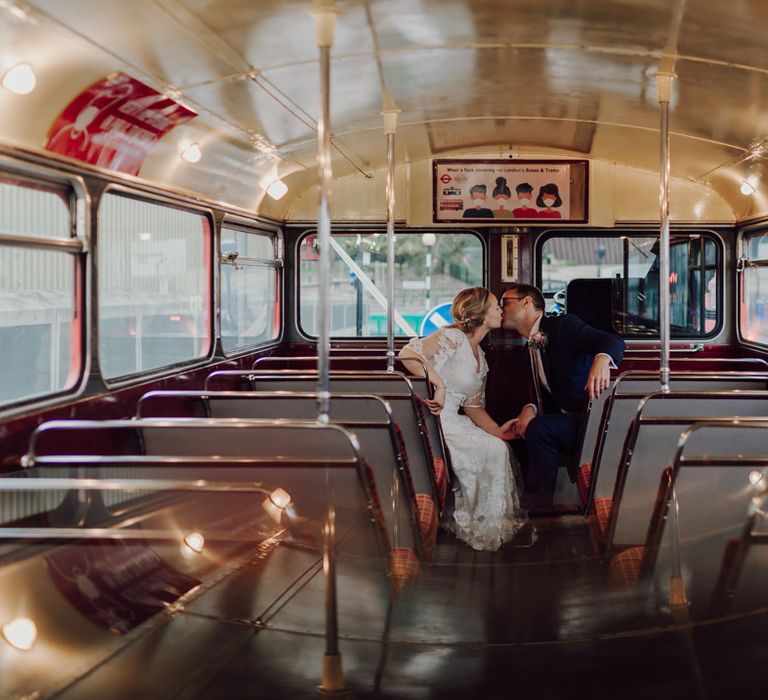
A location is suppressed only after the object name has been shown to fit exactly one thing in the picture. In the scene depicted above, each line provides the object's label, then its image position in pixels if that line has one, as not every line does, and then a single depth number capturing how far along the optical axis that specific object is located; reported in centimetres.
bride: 540
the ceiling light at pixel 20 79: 328
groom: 565
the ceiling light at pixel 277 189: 662
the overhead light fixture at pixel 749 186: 637
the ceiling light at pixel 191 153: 495
